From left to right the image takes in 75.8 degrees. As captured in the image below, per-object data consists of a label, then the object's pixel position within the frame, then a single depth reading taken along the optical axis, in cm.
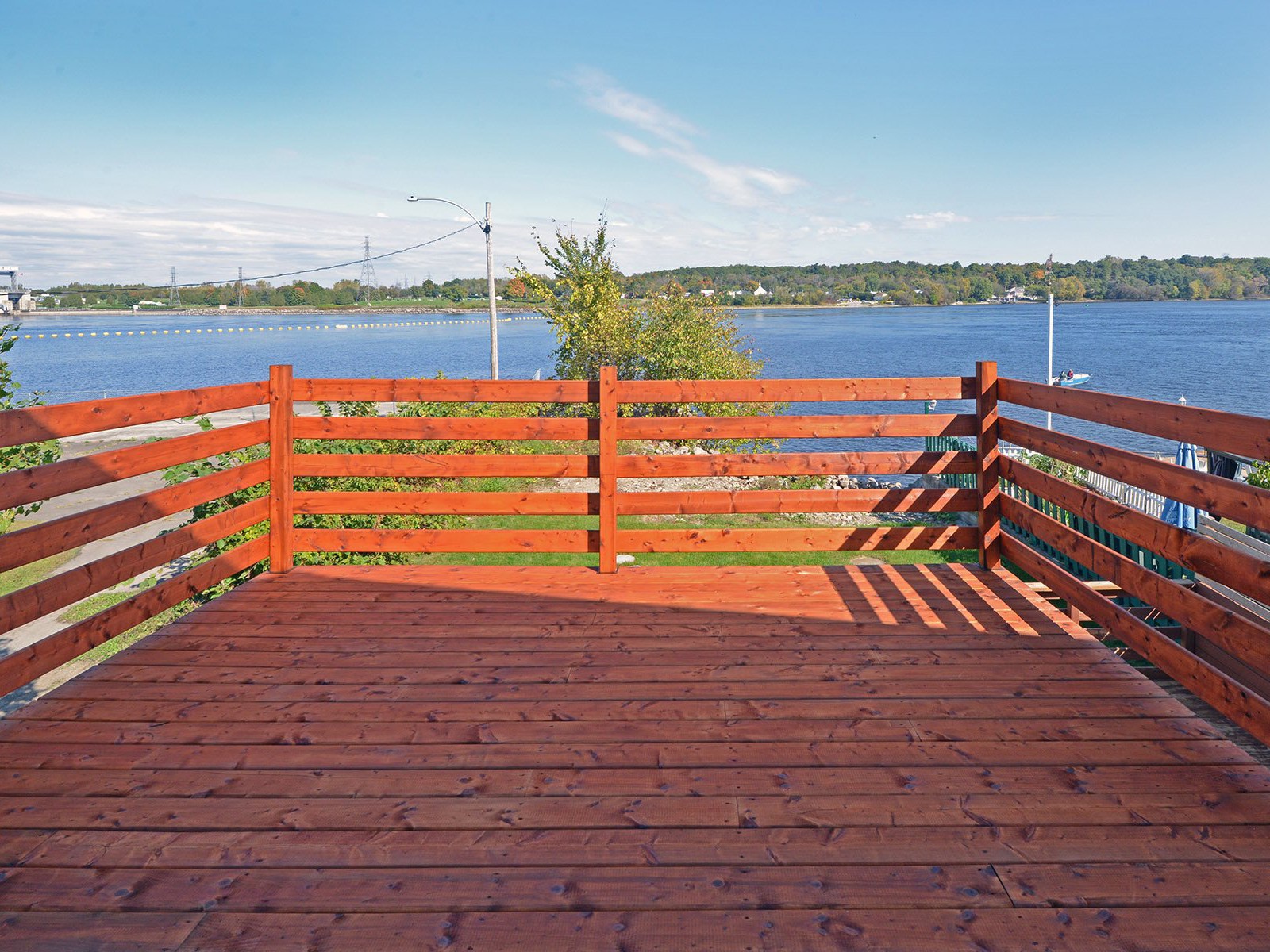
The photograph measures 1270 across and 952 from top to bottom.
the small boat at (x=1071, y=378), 3766
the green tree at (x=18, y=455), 438
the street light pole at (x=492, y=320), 2028
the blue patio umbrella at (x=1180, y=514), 963
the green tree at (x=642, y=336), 1792
